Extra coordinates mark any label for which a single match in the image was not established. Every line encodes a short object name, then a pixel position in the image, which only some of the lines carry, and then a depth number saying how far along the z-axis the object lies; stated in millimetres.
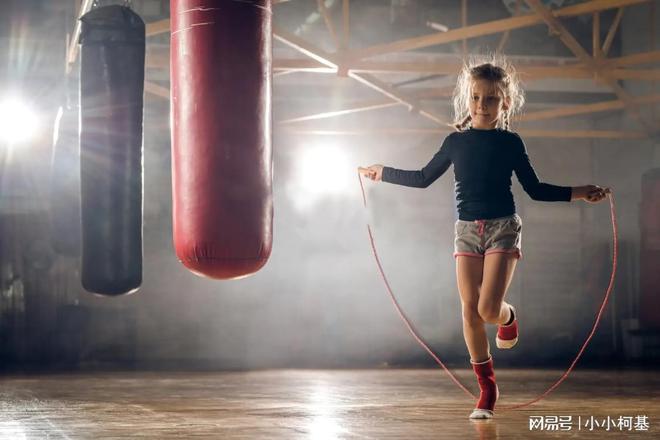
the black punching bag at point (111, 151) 4953
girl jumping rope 3455
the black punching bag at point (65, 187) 6840
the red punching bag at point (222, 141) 3766
